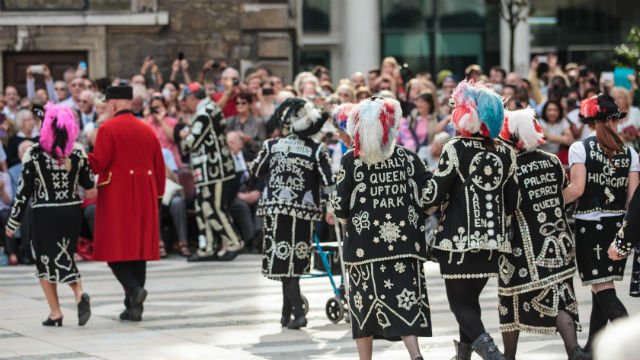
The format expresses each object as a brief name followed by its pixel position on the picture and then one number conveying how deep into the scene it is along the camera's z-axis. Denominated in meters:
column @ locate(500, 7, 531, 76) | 41.78
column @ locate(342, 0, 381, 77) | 41.81
